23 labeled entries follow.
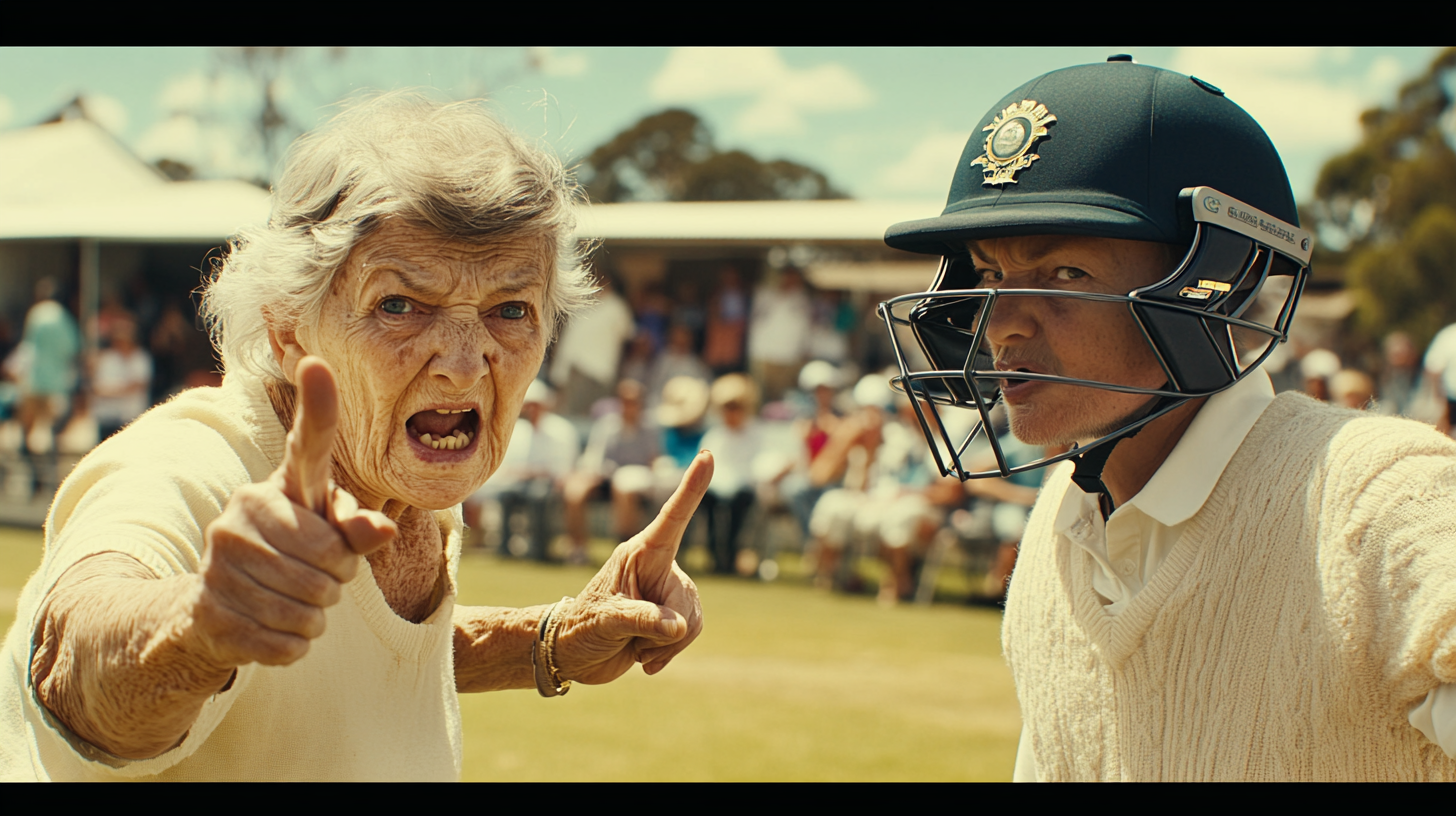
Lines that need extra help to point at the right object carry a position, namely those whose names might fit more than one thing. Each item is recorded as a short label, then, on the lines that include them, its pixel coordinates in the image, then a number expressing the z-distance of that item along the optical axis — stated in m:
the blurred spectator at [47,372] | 13.91
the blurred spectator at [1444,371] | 9.65
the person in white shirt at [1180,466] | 1.85
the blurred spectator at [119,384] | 13.12
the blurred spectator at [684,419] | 11.65
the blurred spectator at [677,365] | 12.65
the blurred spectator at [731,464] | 10.80
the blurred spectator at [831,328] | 12.91
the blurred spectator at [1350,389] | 10.06
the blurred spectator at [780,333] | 12.78
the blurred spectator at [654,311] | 13.39
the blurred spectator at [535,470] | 11.42
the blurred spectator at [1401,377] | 12.73
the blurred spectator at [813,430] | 10.67
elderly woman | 1.68
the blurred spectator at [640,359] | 13.07
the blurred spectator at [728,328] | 13.12
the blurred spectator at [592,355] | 12.80
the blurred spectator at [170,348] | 14.84
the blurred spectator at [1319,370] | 10.23
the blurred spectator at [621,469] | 11.27
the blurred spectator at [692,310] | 13.55
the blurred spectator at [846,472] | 10.10
